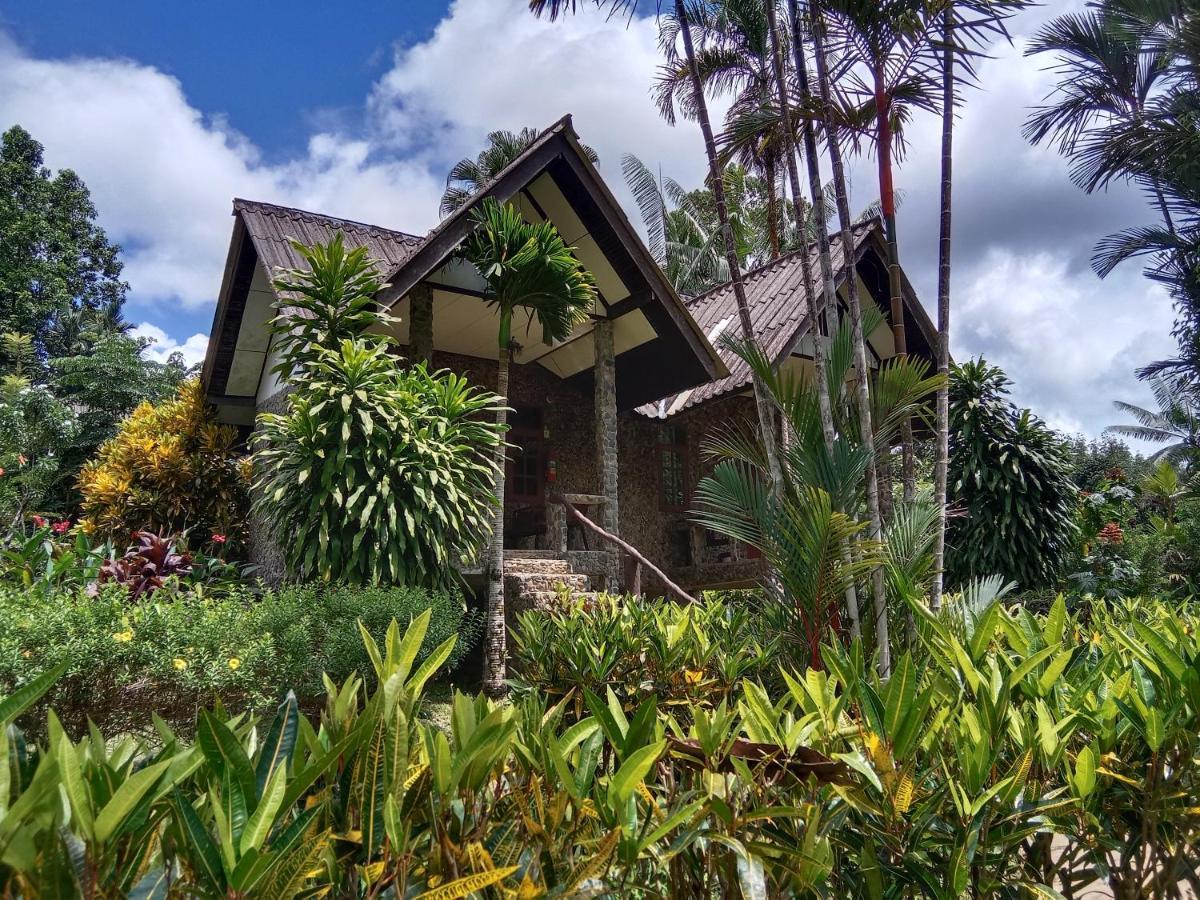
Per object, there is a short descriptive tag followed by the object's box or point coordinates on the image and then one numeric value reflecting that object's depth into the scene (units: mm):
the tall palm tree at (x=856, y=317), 4160
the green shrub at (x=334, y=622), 5340
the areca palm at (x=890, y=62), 4660
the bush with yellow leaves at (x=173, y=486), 9719
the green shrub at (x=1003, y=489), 11125
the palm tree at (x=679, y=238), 24000
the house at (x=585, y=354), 8617
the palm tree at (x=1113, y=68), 12016
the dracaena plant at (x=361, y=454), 6172
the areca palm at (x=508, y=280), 7008
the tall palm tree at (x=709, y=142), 6410
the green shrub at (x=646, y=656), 3781
